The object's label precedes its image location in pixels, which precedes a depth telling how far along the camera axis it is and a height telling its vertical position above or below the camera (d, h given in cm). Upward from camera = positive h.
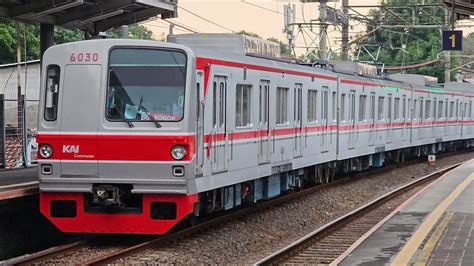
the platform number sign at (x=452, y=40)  2905 +192
